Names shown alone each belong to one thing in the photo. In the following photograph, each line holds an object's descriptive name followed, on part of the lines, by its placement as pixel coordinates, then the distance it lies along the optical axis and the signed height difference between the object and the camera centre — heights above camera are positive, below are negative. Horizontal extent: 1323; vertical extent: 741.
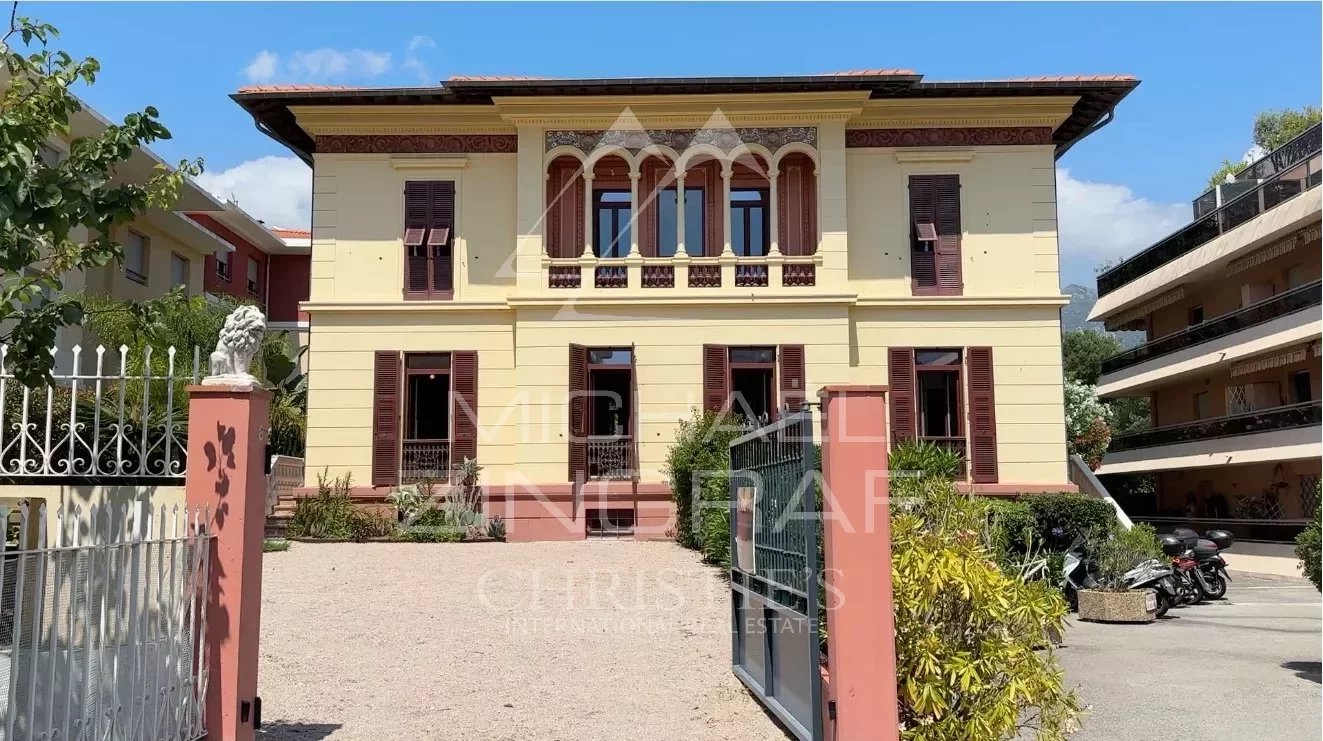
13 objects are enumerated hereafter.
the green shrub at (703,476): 12.69 -0.14
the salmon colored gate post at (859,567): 5.50 -0.54
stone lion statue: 6.43 +0.78
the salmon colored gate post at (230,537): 5.80 -0.38
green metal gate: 5.82 -0.68
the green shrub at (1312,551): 8.33 -0.71
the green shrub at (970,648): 5.62 -1.01
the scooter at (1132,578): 12.52 -1.37
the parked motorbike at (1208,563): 15.16 -1.45
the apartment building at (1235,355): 21.70 +2.52
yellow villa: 17.92 +3.47
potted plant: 12.38 -1.47
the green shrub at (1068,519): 12.91 -0.68
